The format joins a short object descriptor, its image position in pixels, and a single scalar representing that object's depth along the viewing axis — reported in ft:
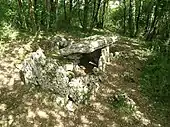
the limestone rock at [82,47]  17.90
